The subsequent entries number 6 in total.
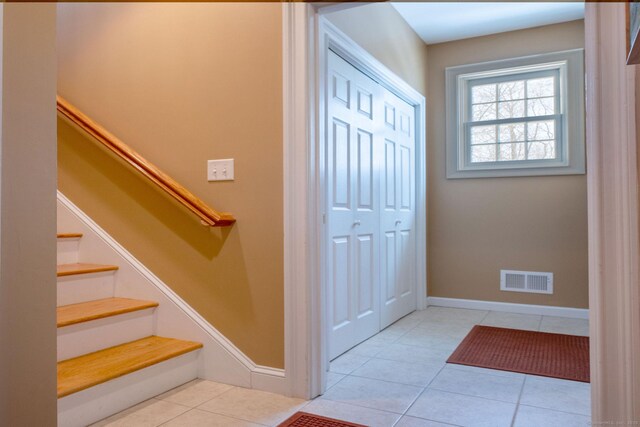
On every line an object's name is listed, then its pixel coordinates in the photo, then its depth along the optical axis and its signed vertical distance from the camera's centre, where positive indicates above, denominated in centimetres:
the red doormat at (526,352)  248 -84
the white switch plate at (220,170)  225 +25
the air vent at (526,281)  383 -56
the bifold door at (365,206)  268 +8
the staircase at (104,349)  180 -62
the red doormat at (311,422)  179 -82
